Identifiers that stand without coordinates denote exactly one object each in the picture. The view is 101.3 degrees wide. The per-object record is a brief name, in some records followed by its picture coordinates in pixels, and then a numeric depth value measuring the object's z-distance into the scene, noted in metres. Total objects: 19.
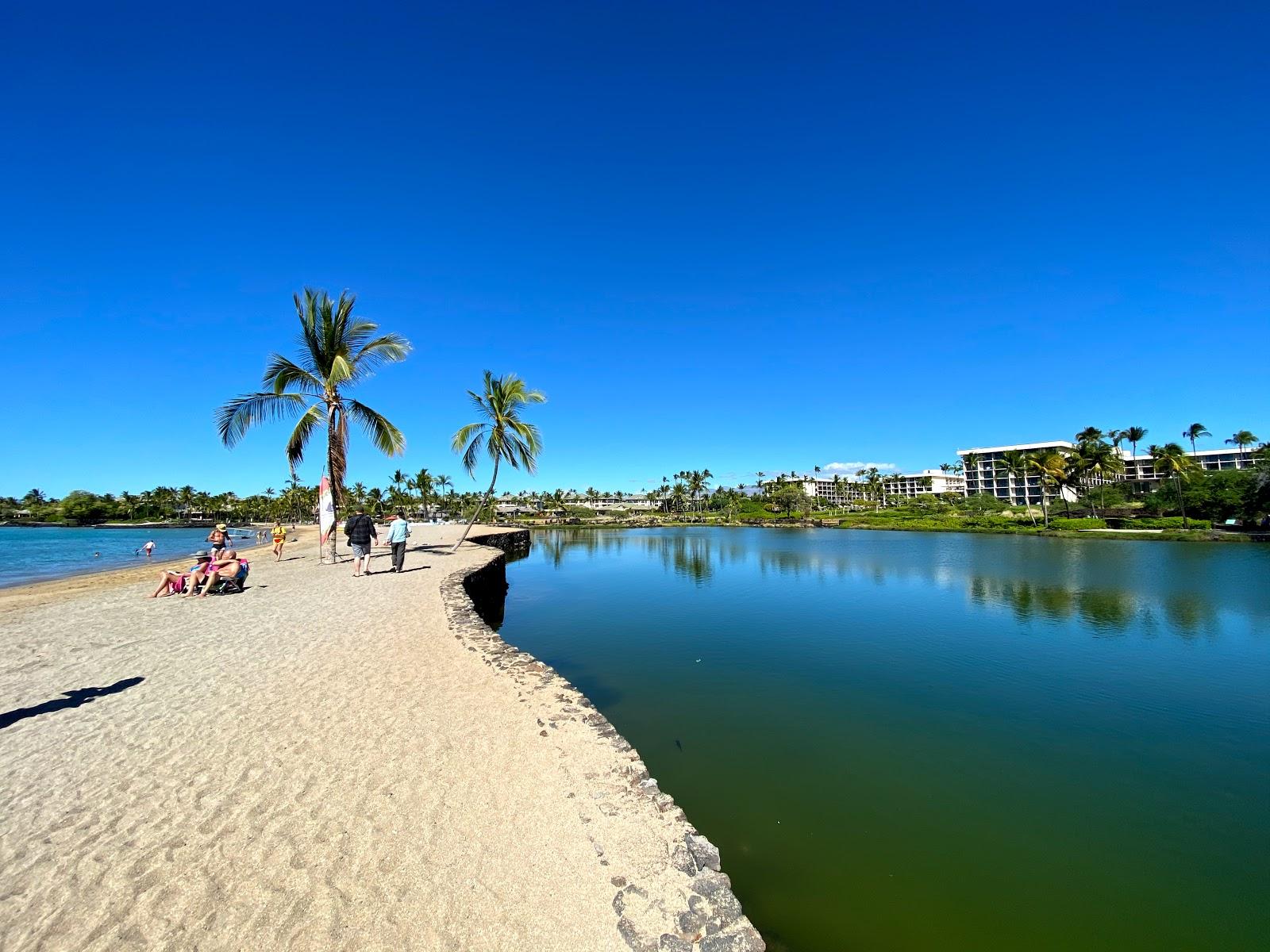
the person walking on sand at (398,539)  16.73
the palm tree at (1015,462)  78.38
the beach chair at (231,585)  12.53
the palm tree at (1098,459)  62.69
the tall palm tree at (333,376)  16.42
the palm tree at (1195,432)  78.19
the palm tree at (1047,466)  62.31
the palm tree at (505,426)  23.95
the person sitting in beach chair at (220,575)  12.35
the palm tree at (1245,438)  71.88
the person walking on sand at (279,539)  23.48
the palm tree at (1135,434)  74.38
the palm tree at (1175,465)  55.06
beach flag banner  17.63
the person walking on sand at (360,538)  15.80
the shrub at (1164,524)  49.50
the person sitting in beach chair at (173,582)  12.23
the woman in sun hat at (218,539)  12.77
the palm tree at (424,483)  100.25
